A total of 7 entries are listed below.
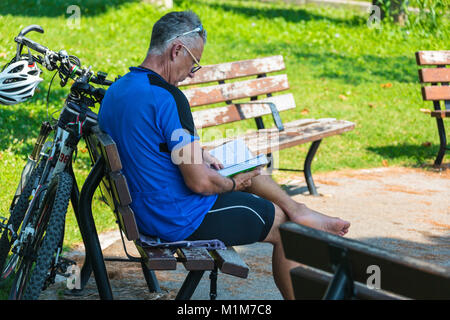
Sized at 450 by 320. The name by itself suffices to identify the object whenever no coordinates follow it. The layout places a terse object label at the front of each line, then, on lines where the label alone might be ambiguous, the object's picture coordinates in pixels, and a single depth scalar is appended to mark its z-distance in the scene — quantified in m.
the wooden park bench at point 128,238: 6.37
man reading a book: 6.60
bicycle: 6.70
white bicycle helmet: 7.63
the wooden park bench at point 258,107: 12.22
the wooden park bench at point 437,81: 15.87
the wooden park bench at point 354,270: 3.99
